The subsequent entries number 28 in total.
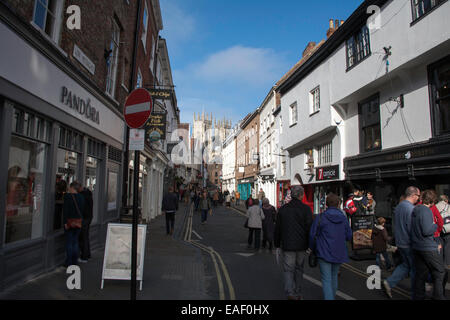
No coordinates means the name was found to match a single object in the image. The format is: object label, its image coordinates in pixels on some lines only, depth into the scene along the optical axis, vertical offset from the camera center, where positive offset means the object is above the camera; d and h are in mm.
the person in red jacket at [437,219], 6027 -478
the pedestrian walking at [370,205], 9664 -339
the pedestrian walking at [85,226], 7133 -779
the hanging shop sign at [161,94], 12359 +3957
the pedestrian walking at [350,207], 9241 -392
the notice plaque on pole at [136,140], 4262 +719
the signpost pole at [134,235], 4055 -570
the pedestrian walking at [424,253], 4625 -882
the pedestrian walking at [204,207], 17375 -788
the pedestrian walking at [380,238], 6680 -950
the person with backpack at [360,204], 9398 -304
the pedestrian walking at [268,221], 9828 -875
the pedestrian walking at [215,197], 30258 -390
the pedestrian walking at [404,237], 4980 -698
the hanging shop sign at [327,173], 15048 +1068
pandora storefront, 4938 +893
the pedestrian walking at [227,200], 35569 -805
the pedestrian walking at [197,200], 27938 -644
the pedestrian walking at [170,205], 12422 -492
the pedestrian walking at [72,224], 6387 -656
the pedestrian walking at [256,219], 9891 -829
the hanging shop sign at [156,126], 13281 +2874
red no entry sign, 4398 +1208
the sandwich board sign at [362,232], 7914 -974
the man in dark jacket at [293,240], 4793 -730
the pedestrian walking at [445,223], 6867 -629
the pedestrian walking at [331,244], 4336 -716
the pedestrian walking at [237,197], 37484 -530
